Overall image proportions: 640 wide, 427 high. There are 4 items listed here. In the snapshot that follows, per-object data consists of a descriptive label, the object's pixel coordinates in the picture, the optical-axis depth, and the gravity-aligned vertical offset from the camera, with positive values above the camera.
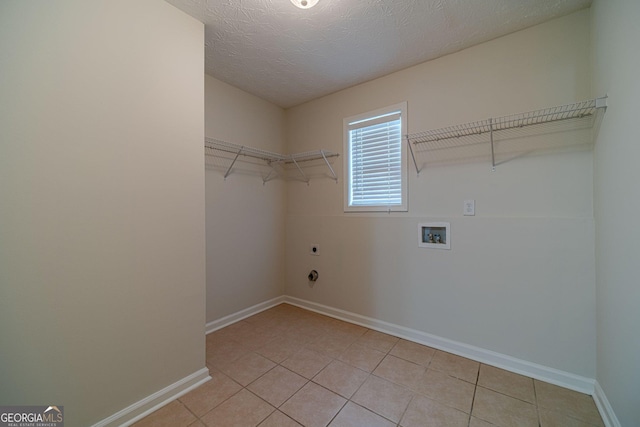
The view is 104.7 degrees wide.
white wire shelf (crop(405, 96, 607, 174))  1.53 +0.57
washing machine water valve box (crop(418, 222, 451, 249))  1.98 -0.18
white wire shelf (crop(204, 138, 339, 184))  2.34 +0.64
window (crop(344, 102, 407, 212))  2.23 +0.52
